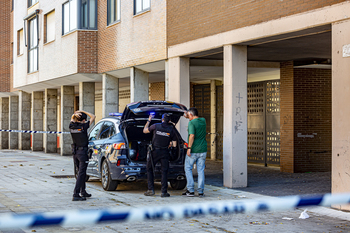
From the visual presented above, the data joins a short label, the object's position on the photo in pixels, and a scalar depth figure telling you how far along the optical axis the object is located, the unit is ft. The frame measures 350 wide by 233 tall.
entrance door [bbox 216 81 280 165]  53.88
